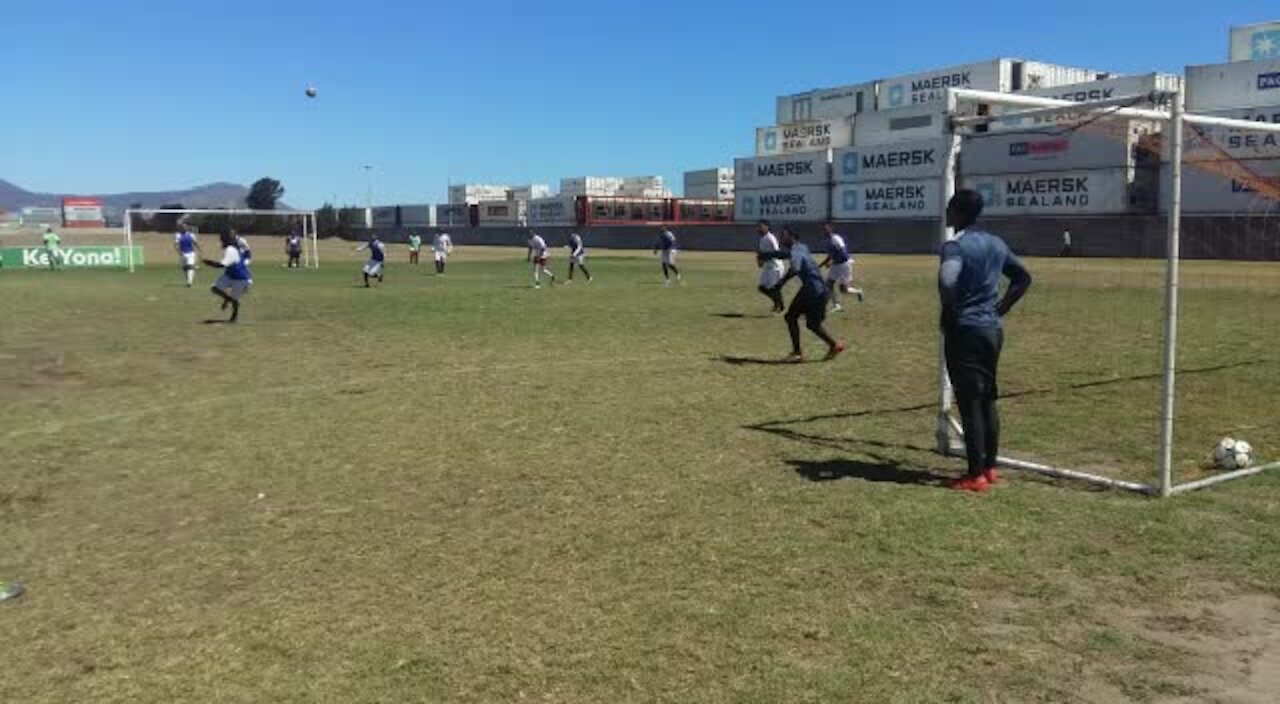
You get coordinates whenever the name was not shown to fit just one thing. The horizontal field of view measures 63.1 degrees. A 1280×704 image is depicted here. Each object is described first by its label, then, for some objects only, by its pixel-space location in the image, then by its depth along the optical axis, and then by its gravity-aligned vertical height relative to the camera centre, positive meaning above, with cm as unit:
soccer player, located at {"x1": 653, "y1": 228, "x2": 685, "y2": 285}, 3016 -14
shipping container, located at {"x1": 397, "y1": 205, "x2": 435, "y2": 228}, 11556 +350
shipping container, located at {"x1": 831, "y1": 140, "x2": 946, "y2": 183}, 6750 +534
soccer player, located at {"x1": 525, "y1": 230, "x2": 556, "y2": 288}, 3065 -27
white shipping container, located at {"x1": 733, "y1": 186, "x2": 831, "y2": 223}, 7700 +291
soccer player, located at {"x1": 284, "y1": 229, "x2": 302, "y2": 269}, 4787 -1
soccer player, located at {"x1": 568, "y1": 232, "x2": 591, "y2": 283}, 3272 -21
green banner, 4769 -27
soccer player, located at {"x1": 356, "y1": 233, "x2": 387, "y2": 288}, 3216 -32
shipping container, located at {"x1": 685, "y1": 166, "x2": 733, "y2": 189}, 10044 +649
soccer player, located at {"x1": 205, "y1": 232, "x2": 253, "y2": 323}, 1956 -50
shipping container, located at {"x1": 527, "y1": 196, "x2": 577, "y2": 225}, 9844 +330
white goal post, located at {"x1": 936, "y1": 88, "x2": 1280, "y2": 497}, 659 +48
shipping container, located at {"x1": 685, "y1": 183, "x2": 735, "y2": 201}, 10044 +502
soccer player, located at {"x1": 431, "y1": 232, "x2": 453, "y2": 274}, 4034 -10
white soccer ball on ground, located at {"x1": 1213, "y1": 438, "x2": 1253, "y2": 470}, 715 -150
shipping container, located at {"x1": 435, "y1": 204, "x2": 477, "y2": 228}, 11031 +339
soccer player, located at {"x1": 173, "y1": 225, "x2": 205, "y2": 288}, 3148 +1
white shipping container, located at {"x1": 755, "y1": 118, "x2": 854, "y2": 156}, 8000 +827
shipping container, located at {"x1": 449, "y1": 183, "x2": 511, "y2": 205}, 12900 +666
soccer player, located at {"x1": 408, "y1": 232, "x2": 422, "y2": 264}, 4981 +1
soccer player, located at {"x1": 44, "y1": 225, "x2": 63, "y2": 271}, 4584 +9
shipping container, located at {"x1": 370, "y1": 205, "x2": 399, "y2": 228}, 12106 +363
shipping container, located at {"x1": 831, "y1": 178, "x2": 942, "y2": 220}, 6719 +278
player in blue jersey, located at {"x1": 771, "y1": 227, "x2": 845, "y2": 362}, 1333 -72
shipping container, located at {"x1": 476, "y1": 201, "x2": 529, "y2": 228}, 10531 +341
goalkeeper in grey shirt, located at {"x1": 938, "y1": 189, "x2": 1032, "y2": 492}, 661 -52
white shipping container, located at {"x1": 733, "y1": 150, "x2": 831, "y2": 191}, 7688 +545
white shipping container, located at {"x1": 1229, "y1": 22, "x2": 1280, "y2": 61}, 5831 +1095
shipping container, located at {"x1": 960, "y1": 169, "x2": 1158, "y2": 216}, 5325 +247
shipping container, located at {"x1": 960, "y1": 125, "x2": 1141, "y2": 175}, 5378 +455
